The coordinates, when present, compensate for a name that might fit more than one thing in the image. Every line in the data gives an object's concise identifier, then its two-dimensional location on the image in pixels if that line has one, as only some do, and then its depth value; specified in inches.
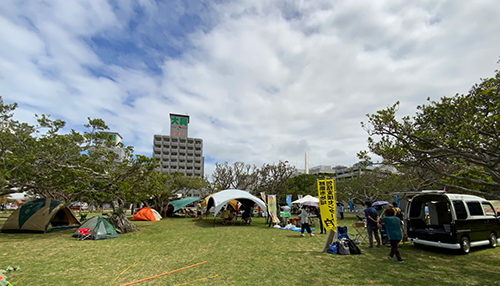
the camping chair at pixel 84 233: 378.3
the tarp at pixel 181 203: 889.1
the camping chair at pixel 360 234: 323.0
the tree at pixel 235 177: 1248.8
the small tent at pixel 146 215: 738.2
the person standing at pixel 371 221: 299.0
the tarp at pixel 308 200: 702.1
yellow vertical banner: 285.7
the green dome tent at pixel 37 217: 443.2
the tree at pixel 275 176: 1263.5
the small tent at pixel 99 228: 385.4
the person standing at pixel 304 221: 413.5
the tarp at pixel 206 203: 689.2
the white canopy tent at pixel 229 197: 587.2
